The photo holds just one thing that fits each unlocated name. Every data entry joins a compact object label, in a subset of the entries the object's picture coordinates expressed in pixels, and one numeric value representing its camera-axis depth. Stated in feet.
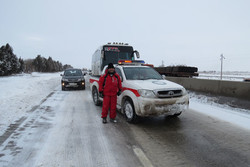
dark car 41.24
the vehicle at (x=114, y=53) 38.75
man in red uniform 16.17
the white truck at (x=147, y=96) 14.64
